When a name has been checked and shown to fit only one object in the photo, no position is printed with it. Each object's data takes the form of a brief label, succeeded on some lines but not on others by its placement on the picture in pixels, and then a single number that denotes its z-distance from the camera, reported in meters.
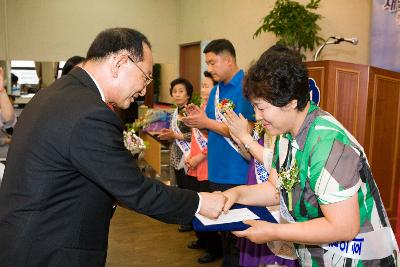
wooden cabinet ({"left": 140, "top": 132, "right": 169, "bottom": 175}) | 5.01
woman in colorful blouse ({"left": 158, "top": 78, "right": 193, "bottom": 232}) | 3.71
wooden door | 7.61
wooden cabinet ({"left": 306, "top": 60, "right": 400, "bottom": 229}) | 2.70
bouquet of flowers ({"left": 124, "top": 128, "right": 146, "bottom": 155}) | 2.81
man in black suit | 1.14
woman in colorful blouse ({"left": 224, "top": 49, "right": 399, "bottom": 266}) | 1.15
